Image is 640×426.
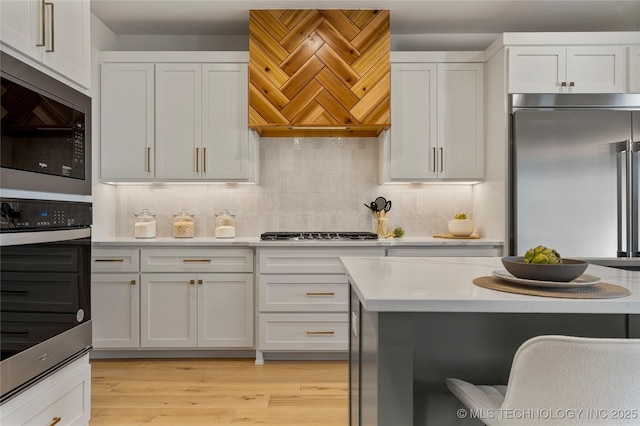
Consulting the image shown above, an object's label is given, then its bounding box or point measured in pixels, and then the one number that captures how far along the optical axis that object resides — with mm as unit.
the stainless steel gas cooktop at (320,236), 3344
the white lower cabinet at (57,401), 1578
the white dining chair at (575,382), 946
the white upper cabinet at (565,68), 3215
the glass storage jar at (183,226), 3615
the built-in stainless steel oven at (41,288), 1509
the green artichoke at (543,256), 1328
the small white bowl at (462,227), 3584
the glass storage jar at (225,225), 3576
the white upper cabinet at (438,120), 3543
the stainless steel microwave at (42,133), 1507
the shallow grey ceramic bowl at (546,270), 1262
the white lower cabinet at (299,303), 3271
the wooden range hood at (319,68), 3414
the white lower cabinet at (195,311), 3303
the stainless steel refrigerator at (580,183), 3047
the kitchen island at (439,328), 1119
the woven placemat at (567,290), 1172
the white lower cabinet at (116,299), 3295
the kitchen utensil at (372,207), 3842
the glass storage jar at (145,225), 3551
